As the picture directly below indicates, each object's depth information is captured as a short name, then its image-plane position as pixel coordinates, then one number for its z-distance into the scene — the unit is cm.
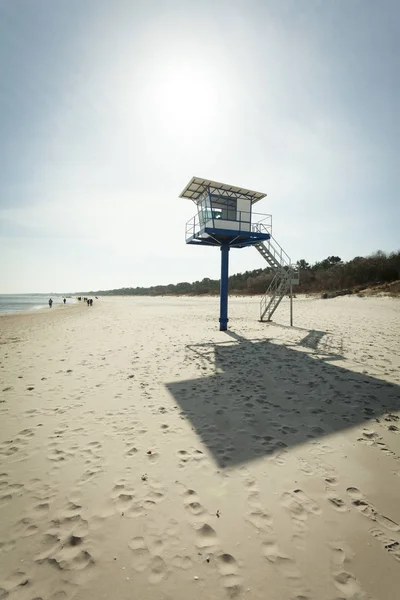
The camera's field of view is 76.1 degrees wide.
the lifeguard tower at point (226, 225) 1681
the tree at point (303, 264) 7637
